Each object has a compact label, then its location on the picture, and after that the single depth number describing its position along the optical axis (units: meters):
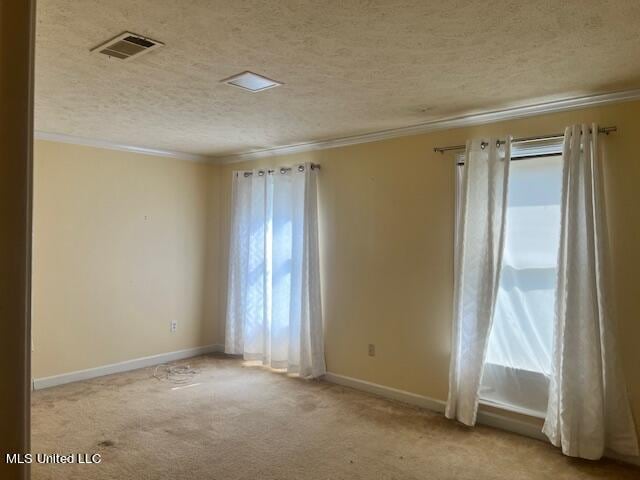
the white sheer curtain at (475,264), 3.37
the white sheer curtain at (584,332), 2.89
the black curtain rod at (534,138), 3.01
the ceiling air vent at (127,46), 2.16
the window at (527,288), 3.27
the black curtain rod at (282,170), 4.69
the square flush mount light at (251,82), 2.68
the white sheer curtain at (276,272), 4.57
